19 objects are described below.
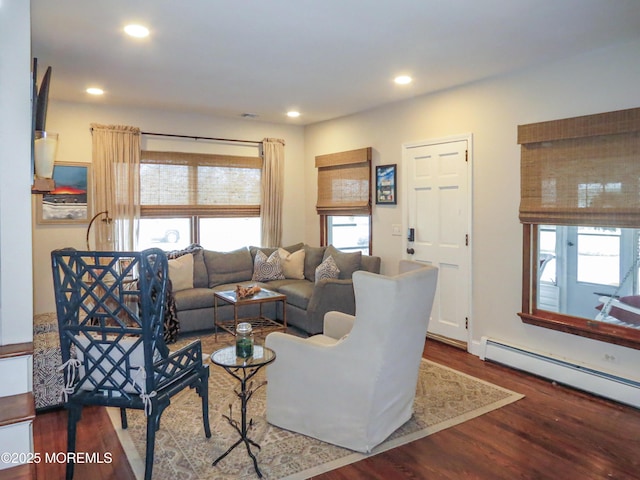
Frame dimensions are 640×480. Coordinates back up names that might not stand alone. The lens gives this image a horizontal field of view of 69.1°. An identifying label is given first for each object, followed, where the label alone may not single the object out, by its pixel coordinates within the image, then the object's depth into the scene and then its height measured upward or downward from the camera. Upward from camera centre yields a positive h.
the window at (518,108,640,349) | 3.33 +0.02
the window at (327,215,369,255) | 5.90 -0.05
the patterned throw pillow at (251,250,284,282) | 5.78 -0.50
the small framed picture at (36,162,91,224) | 5.08 +0.34
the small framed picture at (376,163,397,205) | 5.28 +0.50
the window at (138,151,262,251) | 5.70 +0.37
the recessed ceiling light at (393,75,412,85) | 4.19 +1.37
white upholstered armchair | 2.44 -0.80
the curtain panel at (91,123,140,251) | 5.26 +0.53
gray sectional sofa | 4.88 -0.65
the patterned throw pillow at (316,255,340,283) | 5.22 -0.47
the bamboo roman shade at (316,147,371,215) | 5.67 +0.59
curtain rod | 5.68 +1.18
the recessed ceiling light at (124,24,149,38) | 3.03 +1.32
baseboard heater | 3.28 -1.13
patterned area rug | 2.45 -1.25
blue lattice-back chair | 2.16 -0.57
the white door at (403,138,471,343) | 4.52 +0.07
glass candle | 2.42 -0.59
